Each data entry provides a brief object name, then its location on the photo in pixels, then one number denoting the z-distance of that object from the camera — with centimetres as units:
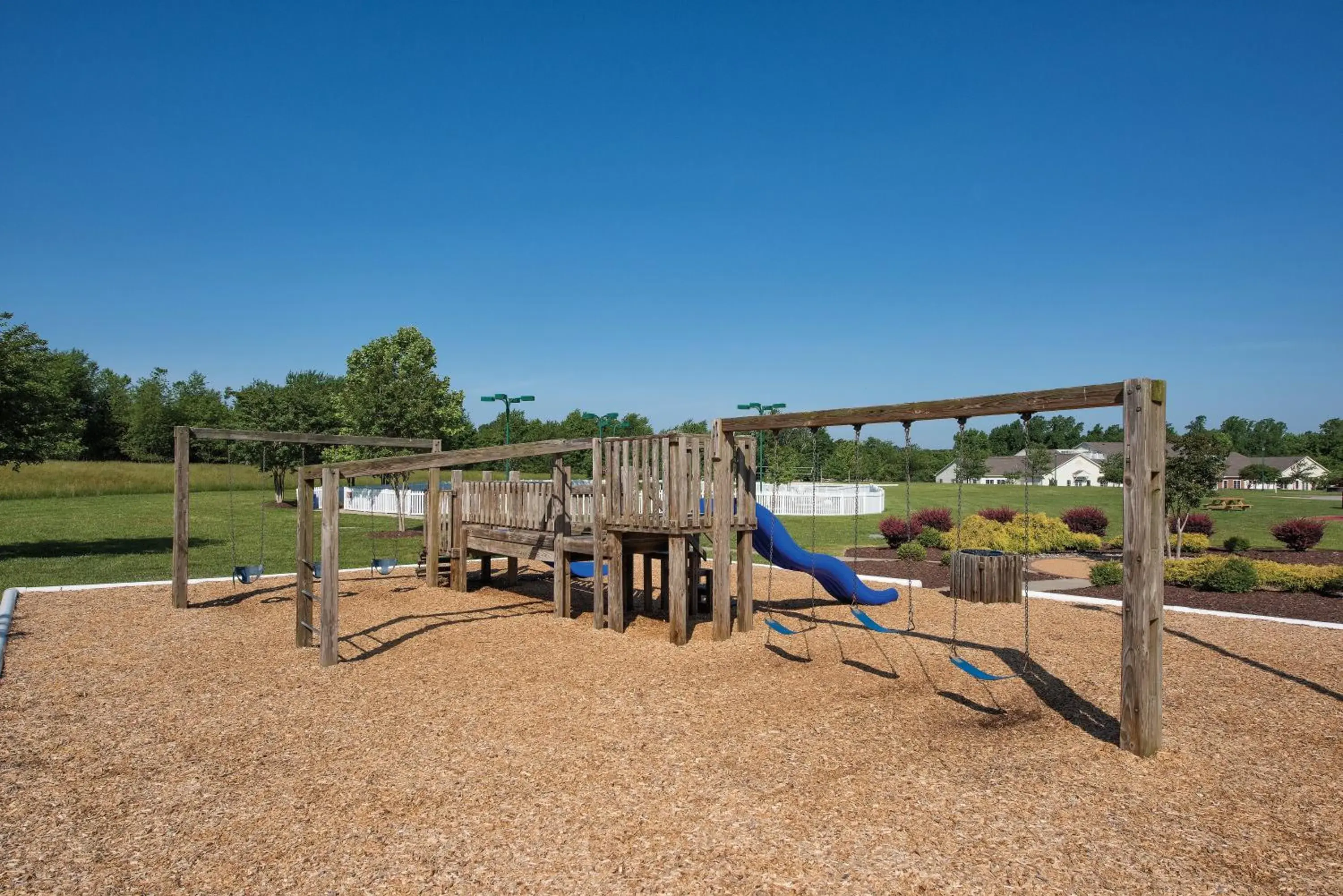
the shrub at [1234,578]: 1322
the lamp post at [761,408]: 3019
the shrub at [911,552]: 1631
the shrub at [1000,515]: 2283
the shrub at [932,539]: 1958
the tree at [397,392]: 3491
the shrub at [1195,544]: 1838
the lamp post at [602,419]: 2938
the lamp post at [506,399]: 3070
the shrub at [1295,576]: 1323
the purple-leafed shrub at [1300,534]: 1870
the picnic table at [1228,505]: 3453
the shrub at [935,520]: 2158
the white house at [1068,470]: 9600
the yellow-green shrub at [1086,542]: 1970
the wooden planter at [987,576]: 1224
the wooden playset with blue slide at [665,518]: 592
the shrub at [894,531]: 2033
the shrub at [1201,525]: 2188
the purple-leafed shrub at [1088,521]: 2197
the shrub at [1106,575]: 1390
